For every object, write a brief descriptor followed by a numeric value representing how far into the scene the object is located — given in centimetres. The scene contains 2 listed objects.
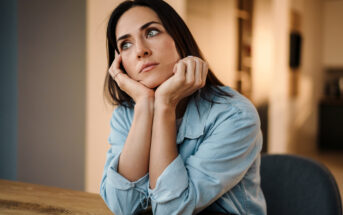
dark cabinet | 585
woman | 81
